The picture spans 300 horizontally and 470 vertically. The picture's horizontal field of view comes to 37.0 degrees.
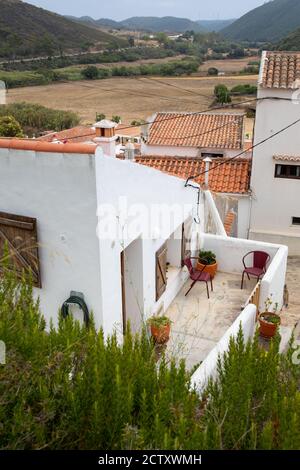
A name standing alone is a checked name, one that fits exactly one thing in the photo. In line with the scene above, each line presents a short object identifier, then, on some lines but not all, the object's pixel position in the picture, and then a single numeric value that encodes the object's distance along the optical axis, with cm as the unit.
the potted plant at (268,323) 864
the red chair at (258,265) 1030
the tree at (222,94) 6500
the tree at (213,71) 10338
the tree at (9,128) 3312
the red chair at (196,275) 963
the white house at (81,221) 580
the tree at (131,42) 15500
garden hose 614
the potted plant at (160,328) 763
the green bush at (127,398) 308
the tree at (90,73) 9089
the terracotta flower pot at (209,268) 1041
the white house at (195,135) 2555
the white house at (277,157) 1516
